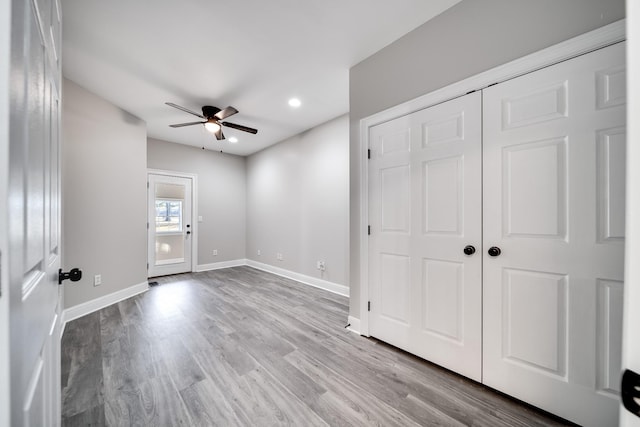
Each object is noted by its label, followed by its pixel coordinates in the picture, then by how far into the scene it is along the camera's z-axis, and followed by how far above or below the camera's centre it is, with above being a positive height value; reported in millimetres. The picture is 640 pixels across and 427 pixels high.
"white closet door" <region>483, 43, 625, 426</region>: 1240 -123
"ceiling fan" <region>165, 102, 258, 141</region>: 3046 +1226
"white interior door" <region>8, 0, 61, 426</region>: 447 -9
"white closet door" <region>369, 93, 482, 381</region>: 1695 -158
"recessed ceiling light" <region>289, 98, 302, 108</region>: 3162 +1501
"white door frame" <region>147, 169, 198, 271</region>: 4969 -79
